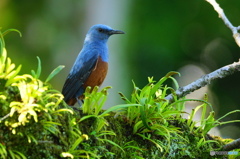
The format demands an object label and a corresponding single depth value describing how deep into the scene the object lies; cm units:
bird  1115
